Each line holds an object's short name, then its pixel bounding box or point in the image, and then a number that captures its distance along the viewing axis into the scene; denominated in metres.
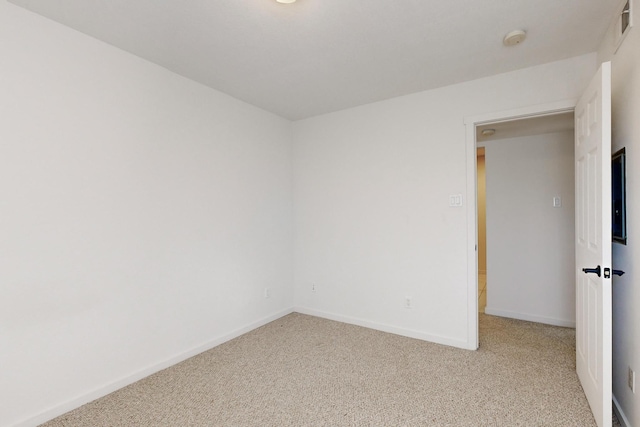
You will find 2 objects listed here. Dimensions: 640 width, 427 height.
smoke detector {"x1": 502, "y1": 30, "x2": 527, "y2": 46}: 2.16
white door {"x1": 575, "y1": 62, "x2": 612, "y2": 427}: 1.72
